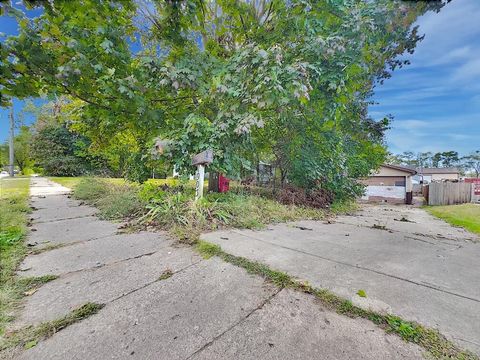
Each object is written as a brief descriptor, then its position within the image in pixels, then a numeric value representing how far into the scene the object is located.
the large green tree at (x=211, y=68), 2.97
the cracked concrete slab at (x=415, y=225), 4.18
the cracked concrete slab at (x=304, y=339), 1.22
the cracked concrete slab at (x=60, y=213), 4.34
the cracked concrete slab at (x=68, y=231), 3.10
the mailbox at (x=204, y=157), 4.46
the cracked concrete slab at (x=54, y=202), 5.61
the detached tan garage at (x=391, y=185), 18.89
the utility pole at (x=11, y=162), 18.68
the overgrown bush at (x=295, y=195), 6.45
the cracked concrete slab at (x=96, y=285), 1.59
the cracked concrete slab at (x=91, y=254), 2.26
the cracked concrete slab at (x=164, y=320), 1.24
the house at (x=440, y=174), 43.94
